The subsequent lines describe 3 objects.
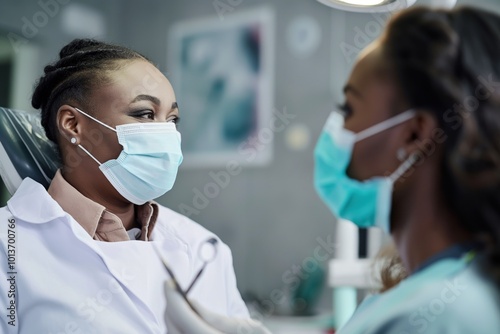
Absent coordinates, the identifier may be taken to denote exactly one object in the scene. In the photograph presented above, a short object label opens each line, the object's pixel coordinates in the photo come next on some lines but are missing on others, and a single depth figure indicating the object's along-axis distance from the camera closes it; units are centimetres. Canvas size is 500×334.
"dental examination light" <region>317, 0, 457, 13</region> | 93
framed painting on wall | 232
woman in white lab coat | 90
